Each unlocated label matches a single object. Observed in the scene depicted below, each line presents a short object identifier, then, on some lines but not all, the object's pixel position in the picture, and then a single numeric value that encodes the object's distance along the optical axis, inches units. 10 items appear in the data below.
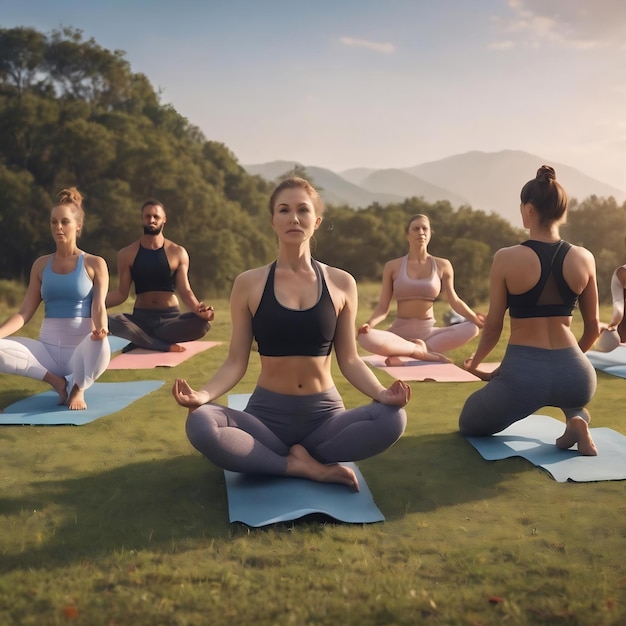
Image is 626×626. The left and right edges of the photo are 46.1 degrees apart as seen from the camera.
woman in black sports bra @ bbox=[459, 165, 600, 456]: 157.3
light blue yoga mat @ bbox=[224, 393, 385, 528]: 124.3
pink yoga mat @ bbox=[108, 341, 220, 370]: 290.2
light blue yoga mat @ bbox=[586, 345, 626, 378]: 268.8
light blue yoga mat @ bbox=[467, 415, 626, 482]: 148.6
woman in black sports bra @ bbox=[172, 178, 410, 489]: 135.9
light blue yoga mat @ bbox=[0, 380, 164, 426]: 196.9
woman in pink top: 301.4
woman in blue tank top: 213.3
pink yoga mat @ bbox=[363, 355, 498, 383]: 259.3
